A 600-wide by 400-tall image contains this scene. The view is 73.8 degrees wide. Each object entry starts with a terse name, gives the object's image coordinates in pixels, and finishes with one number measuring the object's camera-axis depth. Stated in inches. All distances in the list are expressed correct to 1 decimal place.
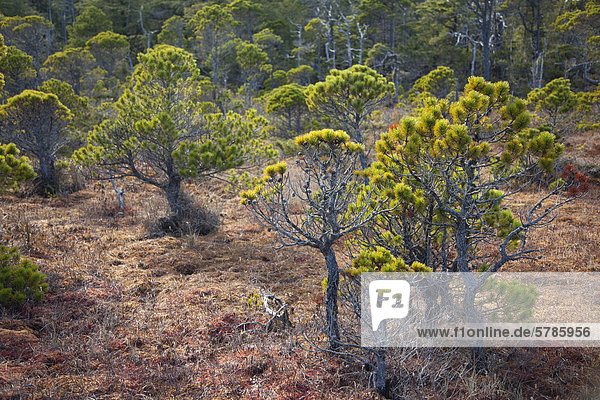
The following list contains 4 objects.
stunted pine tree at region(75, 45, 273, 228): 284.2
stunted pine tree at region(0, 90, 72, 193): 375.6
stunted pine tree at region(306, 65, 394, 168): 329.4
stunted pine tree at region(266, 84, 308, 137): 610.9
